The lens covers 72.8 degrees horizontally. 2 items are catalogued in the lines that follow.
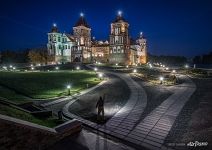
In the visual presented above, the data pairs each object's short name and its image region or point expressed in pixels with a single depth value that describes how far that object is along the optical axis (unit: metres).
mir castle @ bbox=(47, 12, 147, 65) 64.92
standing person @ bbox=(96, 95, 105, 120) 11.17
